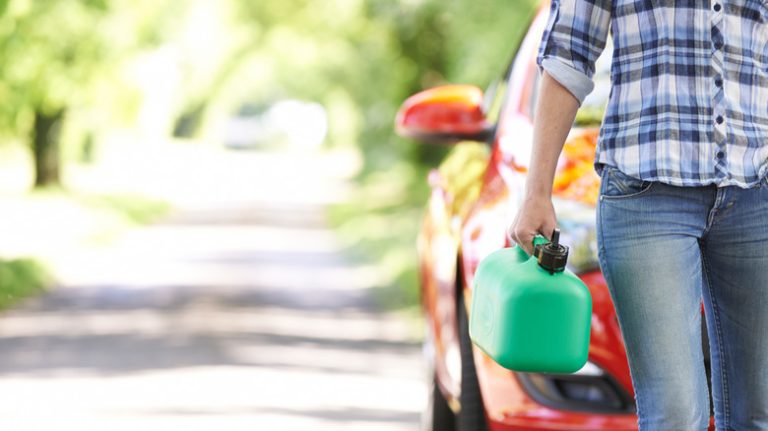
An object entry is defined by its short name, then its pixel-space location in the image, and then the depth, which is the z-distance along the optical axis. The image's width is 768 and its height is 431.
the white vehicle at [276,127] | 74.06
